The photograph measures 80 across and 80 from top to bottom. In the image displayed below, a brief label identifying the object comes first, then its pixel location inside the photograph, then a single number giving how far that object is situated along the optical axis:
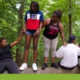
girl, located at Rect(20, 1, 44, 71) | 4.46
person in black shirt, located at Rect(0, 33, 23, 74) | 4.23
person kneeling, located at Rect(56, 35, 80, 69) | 4.68
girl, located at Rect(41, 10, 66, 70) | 4.64
